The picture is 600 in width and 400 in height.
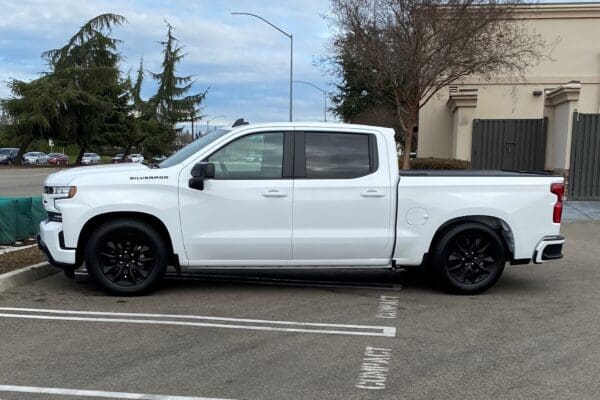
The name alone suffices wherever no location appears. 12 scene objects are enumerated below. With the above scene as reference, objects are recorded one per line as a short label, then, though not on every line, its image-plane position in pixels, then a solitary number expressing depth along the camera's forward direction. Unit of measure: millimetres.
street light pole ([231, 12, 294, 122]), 30606
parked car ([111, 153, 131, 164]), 49600
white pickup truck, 6219
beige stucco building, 22000
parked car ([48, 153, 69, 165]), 52750
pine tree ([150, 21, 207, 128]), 50156
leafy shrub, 17469
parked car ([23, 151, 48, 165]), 51750
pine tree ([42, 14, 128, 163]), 45094
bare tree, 17484
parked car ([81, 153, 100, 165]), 55588
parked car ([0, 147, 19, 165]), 49656
